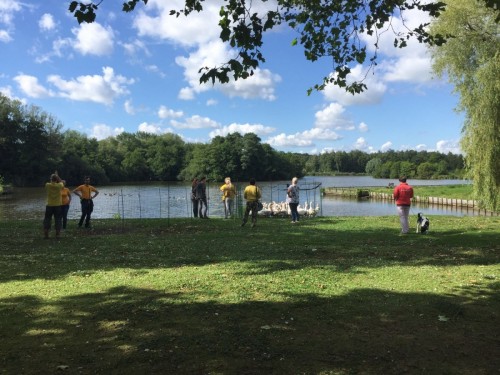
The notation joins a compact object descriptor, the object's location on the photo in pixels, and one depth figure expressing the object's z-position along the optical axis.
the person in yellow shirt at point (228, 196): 20.00
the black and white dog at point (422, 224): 14.12
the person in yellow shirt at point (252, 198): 16.53
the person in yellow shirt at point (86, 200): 16.36
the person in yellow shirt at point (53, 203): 12.96
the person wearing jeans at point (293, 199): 18.45
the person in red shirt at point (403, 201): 14.05
